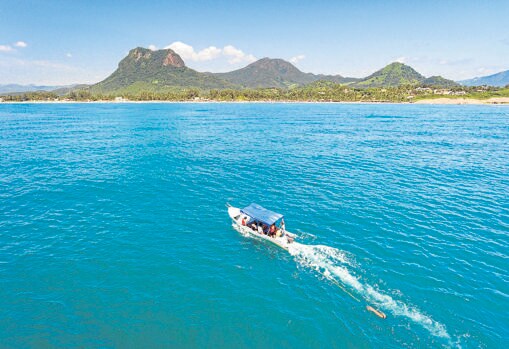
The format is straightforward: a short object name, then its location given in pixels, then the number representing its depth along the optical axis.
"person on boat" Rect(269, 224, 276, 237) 34.97
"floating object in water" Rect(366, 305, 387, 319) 24.09
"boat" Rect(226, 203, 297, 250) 34.38
